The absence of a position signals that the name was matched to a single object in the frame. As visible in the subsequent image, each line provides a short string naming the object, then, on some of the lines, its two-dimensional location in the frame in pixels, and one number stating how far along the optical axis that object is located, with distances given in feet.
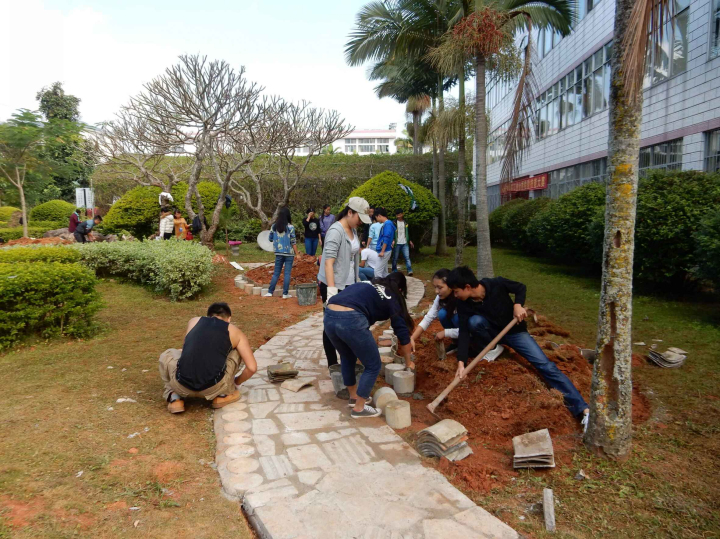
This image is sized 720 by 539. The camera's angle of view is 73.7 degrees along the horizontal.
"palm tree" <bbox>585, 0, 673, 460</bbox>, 10.18
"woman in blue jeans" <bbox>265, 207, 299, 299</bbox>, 26.91
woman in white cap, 14.93
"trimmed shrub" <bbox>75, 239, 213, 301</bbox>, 28.09
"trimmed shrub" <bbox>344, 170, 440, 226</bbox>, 43.37
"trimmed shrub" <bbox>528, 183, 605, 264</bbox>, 35.86
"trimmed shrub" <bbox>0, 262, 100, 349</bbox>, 18.29
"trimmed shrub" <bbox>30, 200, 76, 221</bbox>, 74.02
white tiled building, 32.27
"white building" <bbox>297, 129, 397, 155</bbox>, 324.80
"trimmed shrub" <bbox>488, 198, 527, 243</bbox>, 60.78
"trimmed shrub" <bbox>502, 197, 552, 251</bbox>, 52.54
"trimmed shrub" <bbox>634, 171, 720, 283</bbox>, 25.26
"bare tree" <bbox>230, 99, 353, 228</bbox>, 53.36
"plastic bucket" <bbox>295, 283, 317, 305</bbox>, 27.32
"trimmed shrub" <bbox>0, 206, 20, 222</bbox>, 70.28
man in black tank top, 13.12
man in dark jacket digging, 13.28
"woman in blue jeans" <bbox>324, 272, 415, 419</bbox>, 12.42
